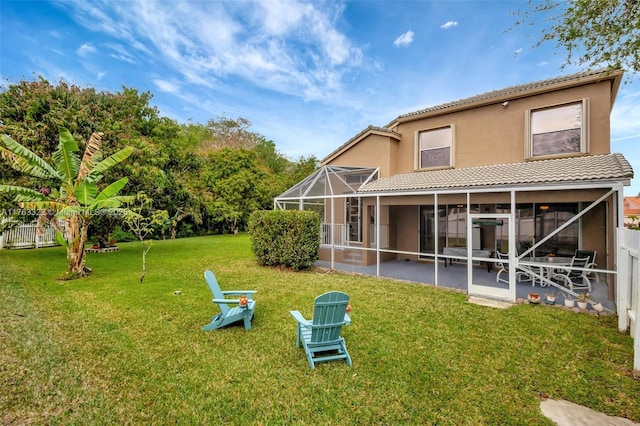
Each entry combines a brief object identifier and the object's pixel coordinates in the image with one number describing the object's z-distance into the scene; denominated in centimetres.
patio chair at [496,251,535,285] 1027
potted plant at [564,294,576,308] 766
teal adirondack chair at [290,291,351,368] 487
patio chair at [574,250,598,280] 977
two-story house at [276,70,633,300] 879
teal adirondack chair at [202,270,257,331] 623
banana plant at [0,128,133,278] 968
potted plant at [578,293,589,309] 743
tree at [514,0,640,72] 608
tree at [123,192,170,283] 1104
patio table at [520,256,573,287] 939
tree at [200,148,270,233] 2928
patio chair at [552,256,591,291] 916
